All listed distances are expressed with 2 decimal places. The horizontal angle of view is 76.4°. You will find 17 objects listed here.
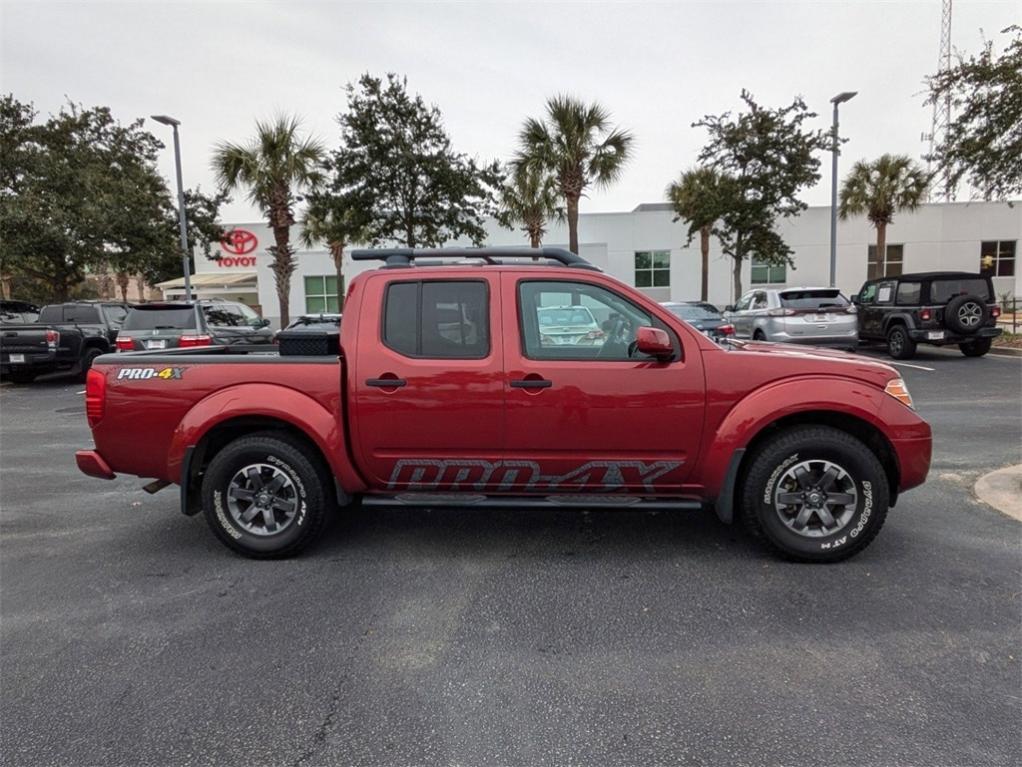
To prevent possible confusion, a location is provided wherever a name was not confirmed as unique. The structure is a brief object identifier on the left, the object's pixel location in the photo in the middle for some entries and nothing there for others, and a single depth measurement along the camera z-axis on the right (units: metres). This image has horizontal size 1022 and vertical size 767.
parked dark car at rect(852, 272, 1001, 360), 13.56
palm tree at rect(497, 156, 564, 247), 20.72
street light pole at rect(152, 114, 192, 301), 19.89
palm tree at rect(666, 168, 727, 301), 21.03
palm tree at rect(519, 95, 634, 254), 18.91
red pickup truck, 3.86
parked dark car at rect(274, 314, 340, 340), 13.11
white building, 29.98
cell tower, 16.05
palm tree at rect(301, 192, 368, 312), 15.82
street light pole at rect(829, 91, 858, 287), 19.62
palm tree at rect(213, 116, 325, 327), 19.27
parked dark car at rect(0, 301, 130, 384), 13.07
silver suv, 13.83
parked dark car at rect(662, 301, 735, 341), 13.47
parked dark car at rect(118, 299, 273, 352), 11.51
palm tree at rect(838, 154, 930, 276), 26.06
